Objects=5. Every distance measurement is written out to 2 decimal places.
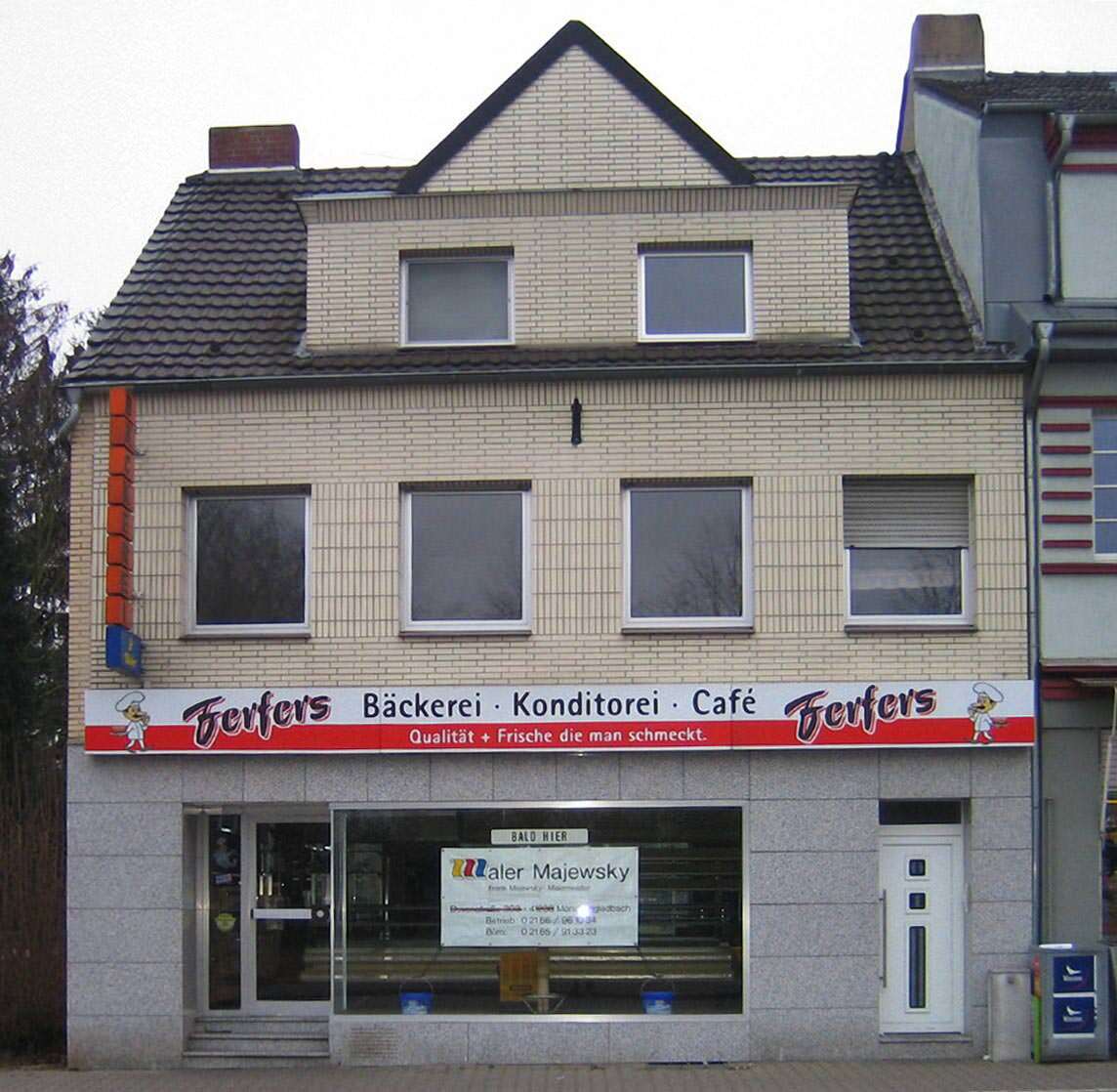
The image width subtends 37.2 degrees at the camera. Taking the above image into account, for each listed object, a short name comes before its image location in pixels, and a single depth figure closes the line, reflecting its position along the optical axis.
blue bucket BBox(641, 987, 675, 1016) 14.95
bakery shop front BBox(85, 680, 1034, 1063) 14.73
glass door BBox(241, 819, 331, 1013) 15.52
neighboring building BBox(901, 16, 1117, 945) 14.80
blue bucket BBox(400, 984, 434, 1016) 15.10
